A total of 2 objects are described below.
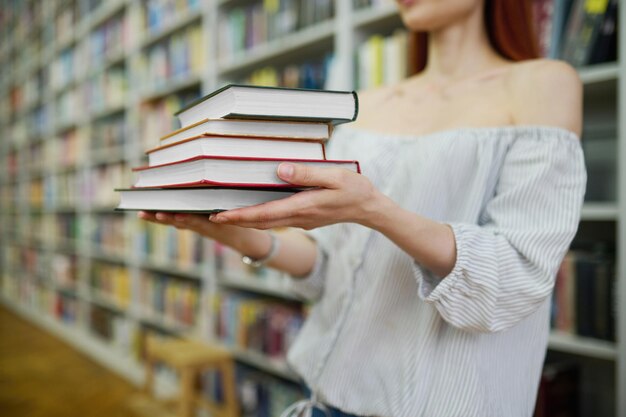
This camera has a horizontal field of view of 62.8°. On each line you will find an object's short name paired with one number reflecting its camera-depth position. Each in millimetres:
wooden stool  1999
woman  601
